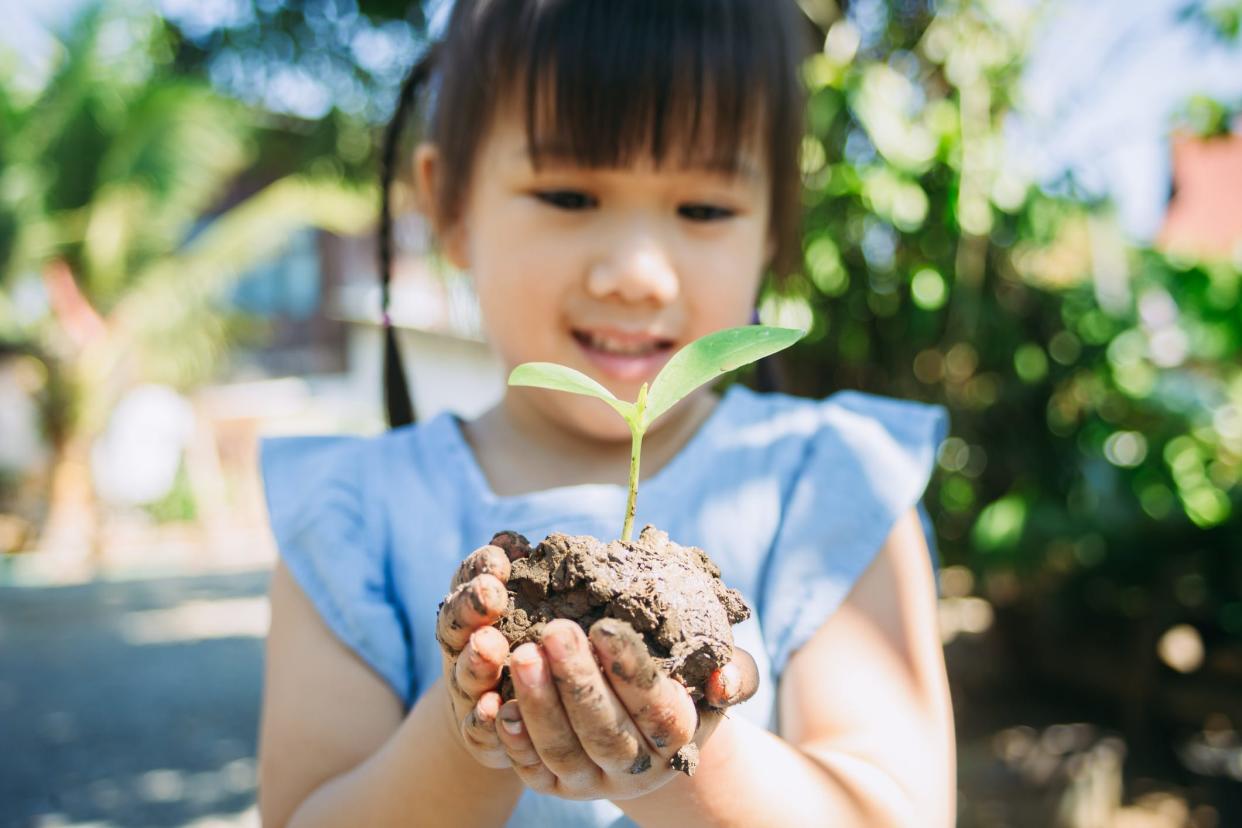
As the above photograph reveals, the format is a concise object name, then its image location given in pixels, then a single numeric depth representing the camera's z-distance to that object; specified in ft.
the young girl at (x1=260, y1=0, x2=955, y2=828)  1.38
